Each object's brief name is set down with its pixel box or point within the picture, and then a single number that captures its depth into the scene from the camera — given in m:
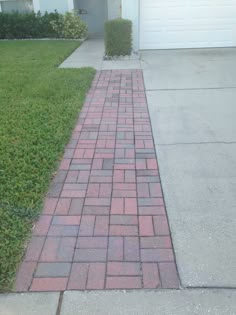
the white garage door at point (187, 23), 7.30
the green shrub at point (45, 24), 8.99
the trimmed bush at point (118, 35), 6.44
